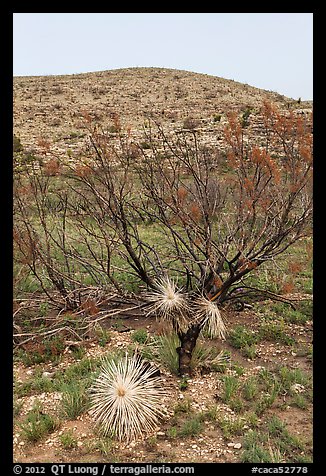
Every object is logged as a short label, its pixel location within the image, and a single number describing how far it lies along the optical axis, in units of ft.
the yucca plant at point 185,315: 13.58
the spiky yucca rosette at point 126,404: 11.41
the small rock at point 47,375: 14.77
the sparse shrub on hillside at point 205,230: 14.23
